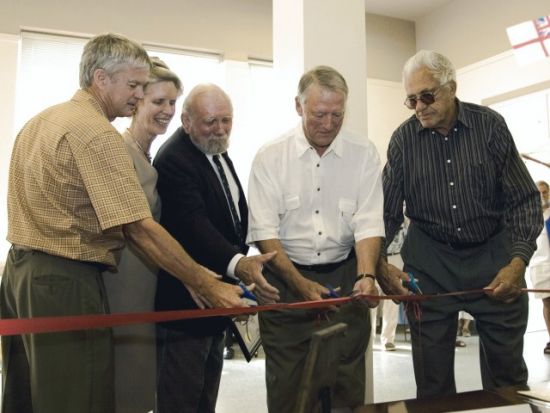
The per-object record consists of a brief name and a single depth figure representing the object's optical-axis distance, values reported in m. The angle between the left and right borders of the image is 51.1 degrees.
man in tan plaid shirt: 1.54
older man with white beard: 1.90
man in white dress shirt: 1.92
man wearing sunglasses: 2.14
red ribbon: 1.28
